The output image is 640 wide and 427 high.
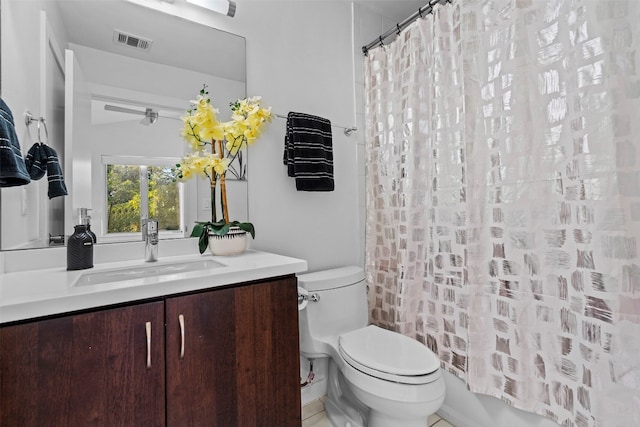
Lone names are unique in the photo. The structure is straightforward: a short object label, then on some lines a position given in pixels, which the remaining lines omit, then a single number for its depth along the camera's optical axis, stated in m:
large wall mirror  1.08
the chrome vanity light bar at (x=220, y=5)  1.43
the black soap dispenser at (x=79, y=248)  1.07
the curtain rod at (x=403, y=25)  1.58
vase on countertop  1.34
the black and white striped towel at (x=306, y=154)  1.65
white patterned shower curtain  1.00
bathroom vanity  0.71
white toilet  1.19
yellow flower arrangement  1.35
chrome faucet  1.21
